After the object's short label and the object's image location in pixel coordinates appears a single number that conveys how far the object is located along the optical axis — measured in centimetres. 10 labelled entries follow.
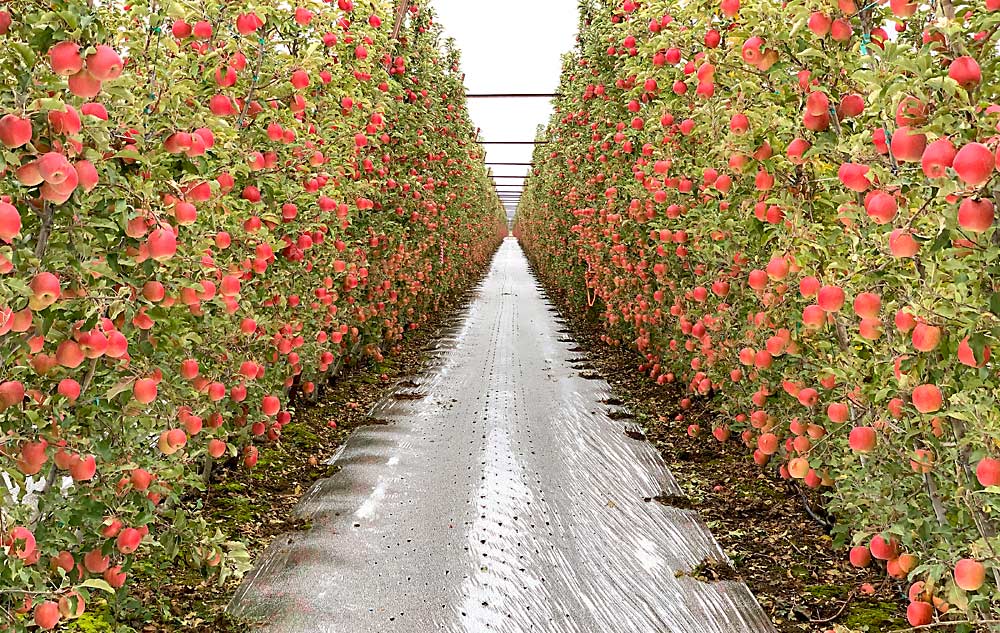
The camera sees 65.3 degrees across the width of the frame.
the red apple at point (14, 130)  176
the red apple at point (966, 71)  182
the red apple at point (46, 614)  204
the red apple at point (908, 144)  191
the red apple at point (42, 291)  190
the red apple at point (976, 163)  161
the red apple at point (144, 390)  233
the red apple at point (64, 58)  185
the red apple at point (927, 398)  211
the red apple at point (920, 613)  234
